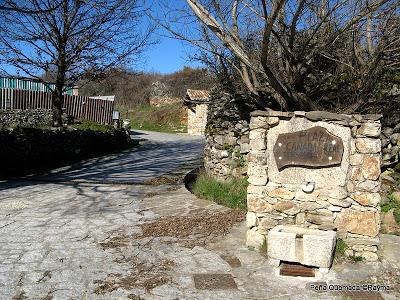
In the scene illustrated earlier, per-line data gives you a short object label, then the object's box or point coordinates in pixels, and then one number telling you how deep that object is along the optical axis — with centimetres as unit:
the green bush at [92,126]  2125
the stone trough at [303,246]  453
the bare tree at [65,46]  1617
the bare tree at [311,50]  681
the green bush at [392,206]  703
